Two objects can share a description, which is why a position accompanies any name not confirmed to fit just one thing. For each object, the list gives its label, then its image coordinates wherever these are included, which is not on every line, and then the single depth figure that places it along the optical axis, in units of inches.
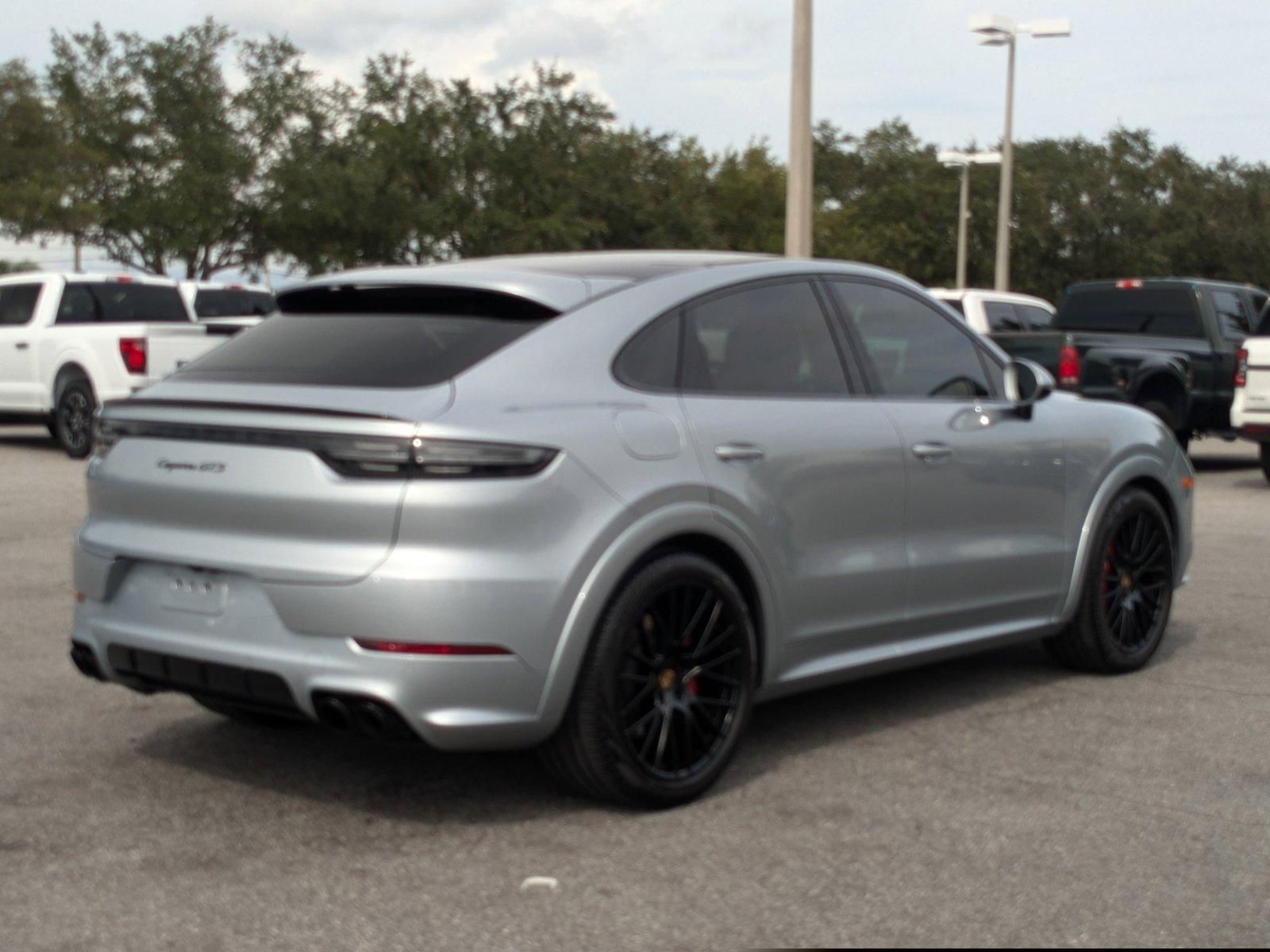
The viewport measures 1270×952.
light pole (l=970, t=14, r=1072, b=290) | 1068.5
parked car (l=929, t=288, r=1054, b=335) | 723.4
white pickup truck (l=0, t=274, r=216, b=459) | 691.4
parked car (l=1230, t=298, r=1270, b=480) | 592.1
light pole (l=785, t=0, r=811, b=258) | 623.8
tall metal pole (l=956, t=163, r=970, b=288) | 1750.7
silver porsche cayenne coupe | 175.8
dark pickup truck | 679.7
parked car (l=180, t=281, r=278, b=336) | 856.9
